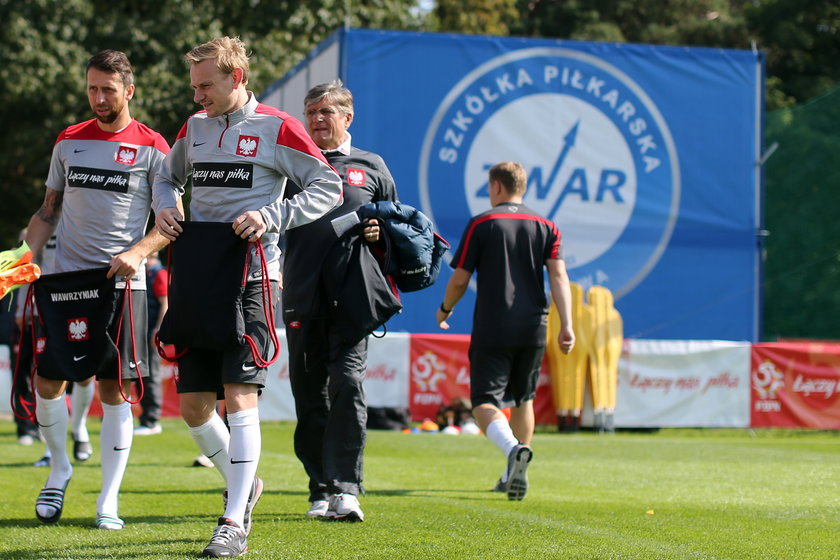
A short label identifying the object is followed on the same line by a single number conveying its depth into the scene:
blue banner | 14.23
